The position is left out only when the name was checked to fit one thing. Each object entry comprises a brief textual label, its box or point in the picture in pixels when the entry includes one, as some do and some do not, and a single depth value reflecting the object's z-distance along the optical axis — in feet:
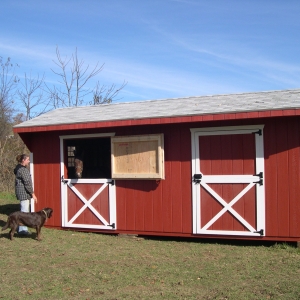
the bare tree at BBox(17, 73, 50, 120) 75.70
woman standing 28.30
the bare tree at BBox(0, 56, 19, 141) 71.87
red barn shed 24.50
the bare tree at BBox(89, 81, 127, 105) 81.15
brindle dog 26.48
